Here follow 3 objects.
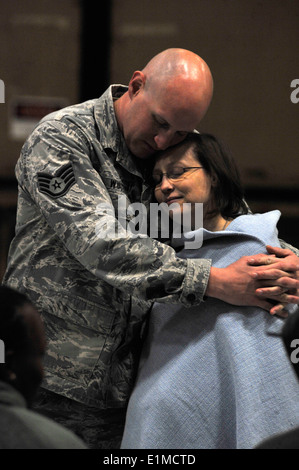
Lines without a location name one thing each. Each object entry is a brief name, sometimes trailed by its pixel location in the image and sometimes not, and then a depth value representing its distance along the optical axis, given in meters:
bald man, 5.15
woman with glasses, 5.14
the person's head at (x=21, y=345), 4.73
